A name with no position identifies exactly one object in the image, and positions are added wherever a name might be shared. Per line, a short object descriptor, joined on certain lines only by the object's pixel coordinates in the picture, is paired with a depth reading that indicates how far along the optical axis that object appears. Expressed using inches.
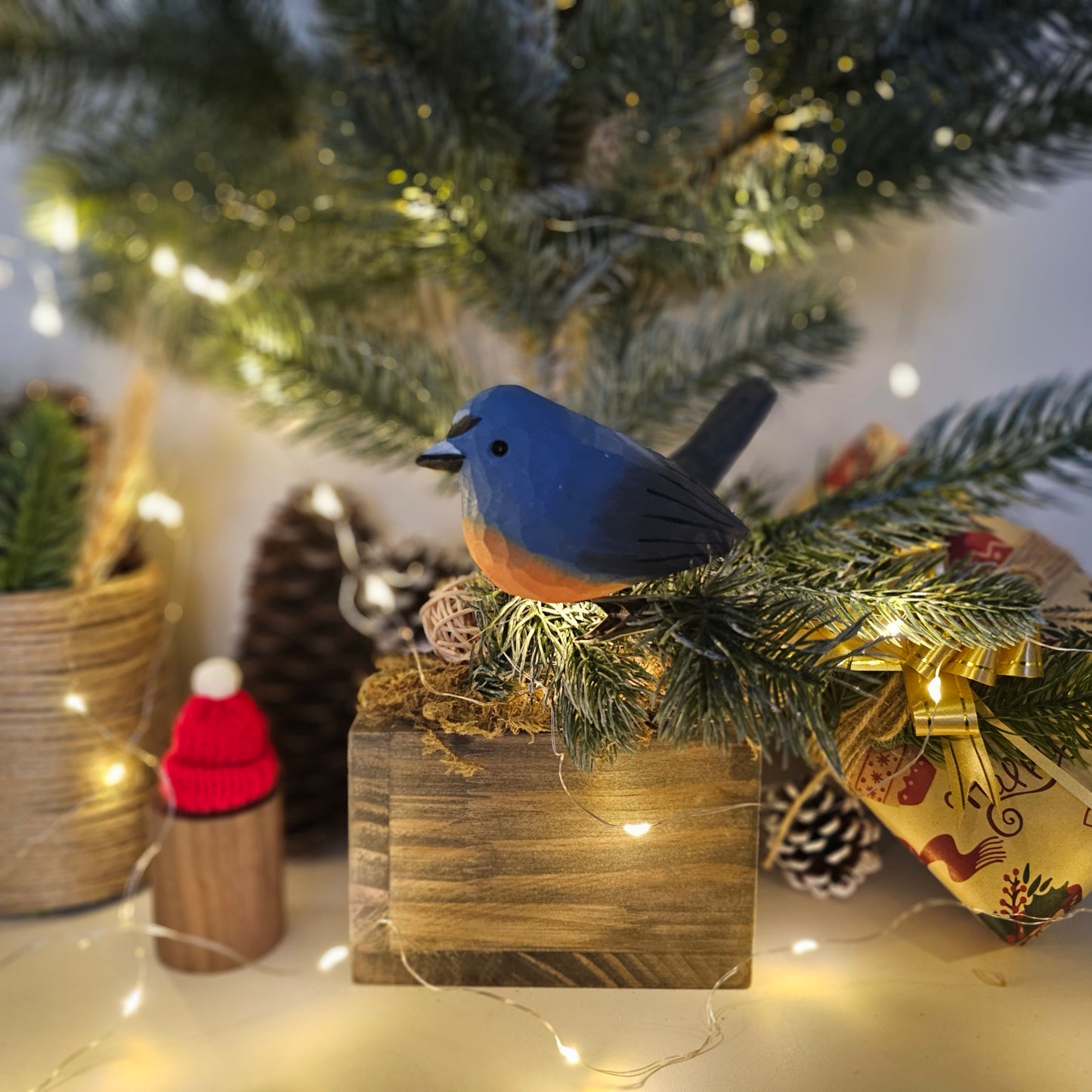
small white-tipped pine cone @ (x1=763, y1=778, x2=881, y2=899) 24.6
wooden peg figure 22.4
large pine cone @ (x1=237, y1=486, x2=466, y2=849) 29.7
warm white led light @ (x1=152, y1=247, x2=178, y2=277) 28.7
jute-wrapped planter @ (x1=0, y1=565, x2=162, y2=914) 24.5
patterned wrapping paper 19.9
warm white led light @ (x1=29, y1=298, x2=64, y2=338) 32.8
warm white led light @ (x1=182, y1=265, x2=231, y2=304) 28.4
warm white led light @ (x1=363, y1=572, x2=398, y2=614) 24.7
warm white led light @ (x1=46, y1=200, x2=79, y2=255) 29.0
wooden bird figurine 16.5
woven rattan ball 19.8
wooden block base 19.5
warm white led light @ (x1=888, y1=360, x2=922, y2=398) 32.1
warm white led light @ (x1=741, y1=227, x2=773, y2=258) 24.8
